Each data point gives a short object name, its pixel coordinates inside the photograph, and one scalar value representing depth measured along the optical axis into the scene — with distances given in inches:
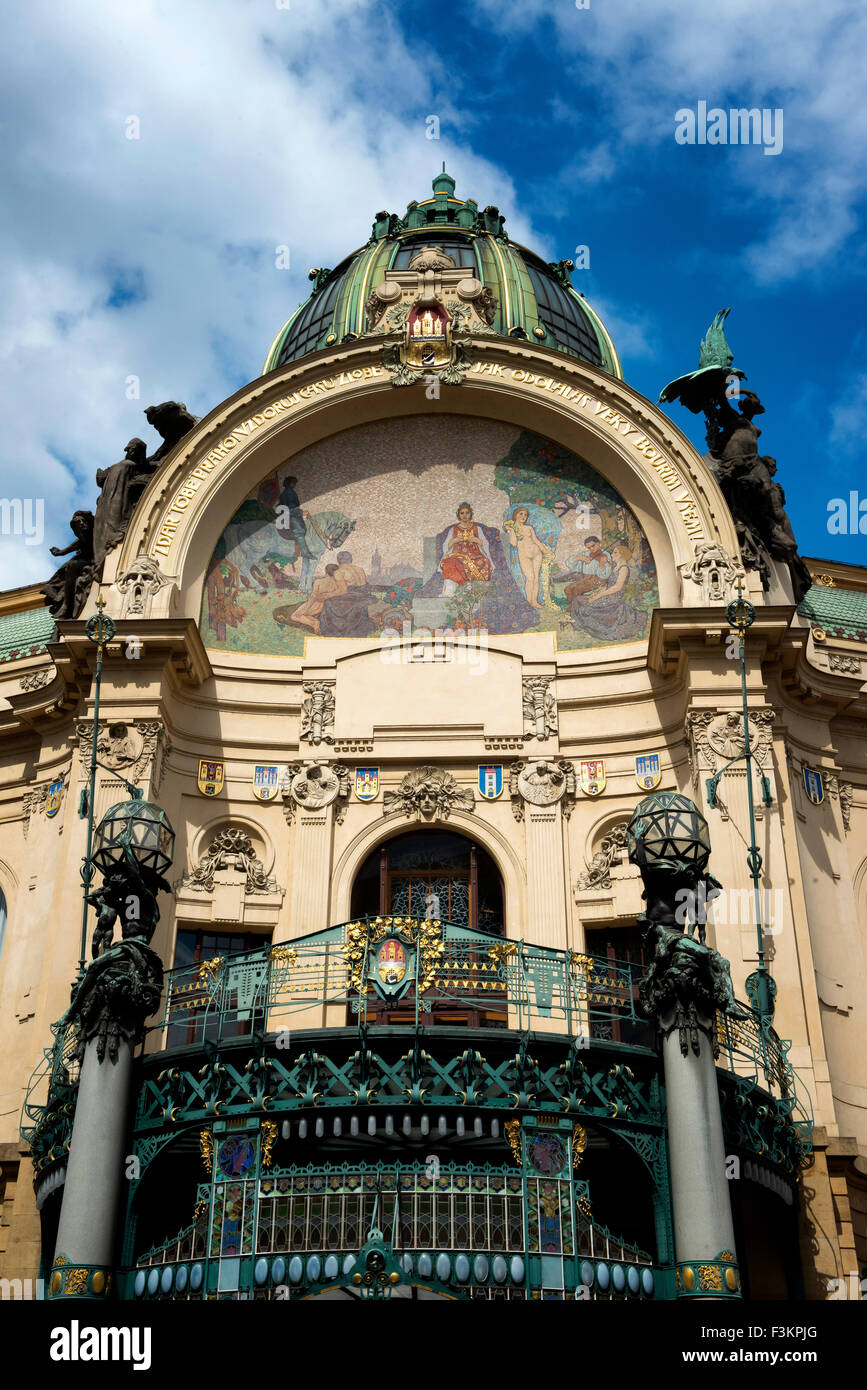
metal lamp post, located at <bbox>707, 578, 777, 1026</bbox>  717.9
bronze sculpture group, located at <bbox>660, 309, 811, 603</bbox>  871.7
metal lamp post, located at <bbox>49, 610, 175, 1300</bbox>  545.6
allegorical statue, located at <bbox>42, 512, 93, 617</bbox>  882.8
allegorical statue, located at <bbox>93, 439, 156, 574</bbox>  887.7
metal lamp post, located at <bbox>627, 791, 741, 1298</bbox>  538.3
